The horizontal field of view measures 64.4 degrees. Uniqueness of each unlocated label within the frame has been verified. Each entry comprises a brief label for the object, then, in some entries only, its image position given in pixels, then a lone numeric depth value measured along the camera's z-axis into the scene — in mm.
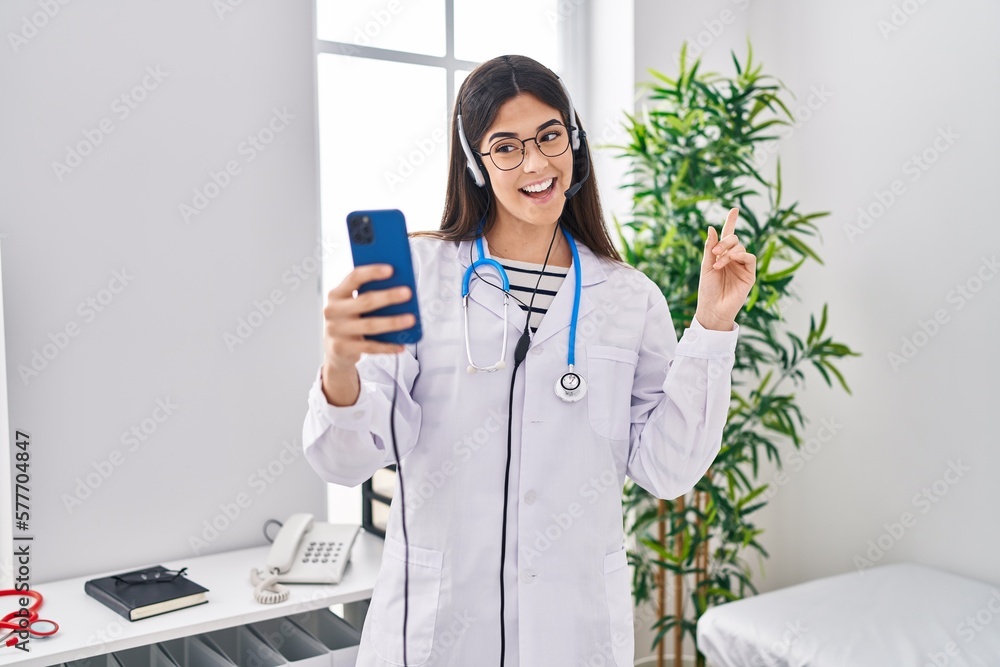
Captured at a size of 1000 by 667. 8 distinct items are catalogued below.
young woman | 1162
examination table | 1724
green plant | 2266
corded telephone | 1733
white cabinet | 1492
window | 2301
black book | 1604
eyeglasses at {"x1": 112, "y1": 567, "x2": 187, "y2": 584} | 1715
